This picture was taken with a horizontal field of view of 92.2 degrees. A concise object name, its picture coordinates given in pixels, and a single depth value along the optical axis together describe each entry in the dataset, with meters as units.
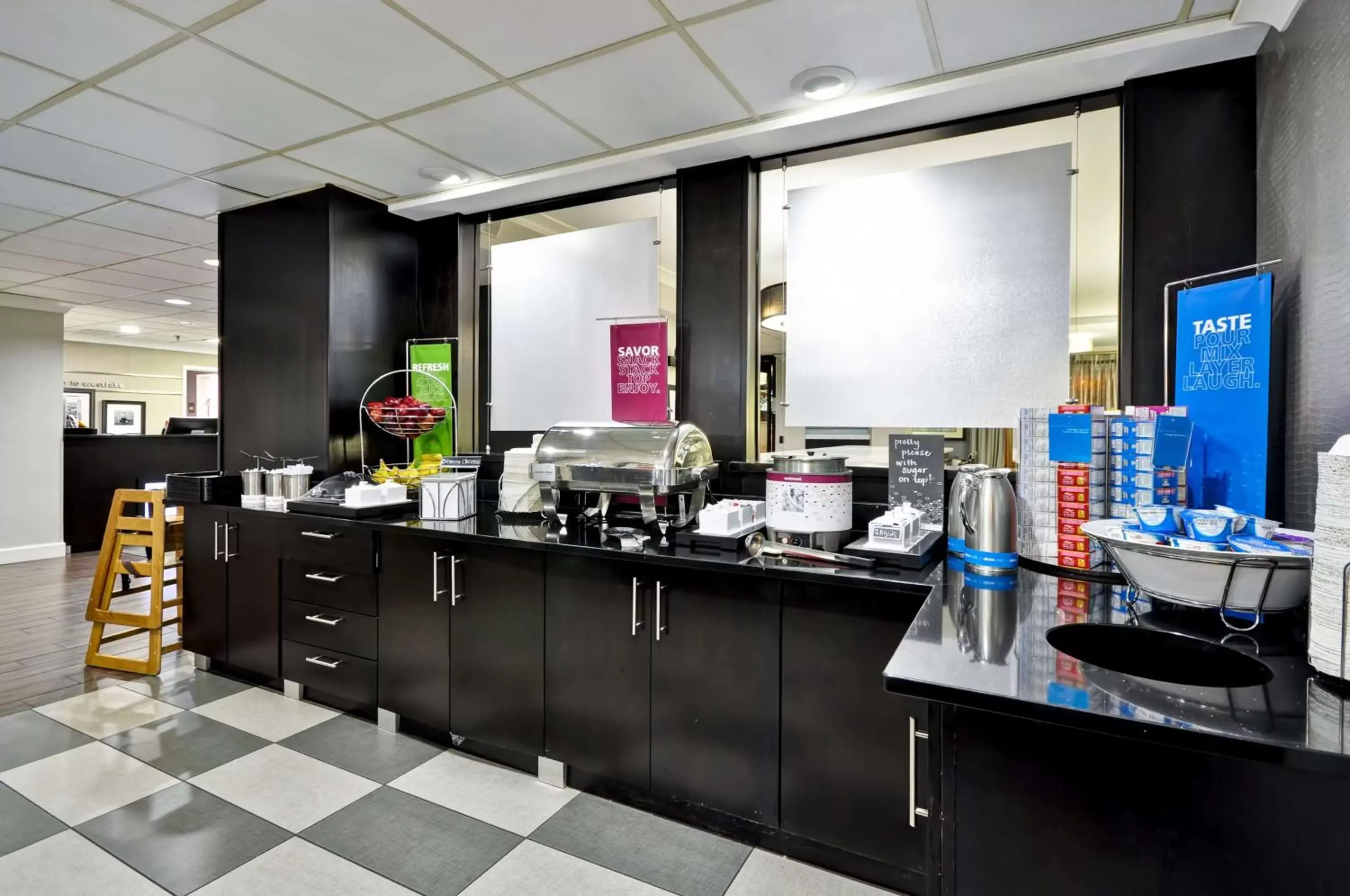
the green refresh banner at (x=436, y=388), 3.68
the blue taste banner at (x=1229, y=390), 1.67
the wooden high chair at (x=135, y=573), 3.46
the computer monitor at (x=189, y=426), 7.95
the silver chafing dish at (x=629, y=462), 2.42
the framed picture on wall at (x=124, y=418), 10.17
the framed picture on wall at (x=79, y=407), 9.73
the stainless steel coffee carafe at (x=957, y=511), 1.84
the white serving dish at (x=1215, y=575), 1.08
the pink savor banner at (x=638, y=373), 3.10
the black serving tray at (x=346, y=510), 2.87
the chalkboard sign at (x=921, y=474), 2.17
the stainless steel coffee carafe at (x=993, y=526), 1.65
